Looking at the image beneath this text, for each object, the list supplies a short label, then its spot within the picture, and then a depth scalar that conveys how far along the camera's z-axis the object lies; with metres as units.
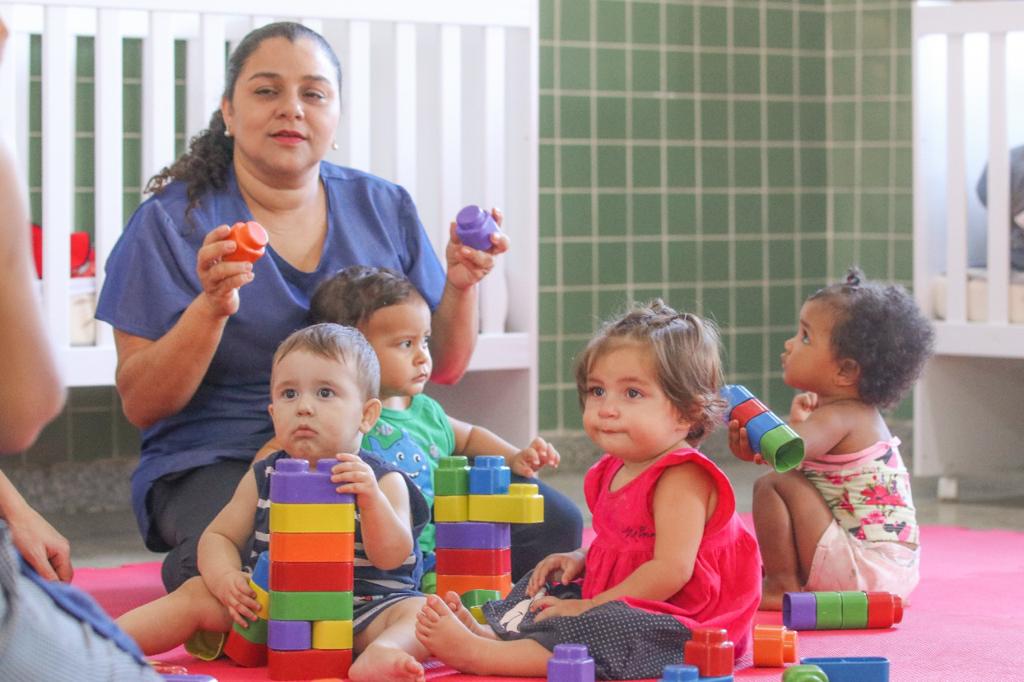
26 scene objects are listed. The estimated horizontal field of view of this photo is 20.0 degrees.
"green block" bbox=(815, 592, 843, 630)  3.58
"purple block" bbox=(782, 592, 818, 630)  3.56
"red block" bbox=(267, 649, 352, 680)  3.25
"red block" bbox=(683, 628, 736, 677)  3.16
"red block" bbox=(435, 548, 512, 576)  3.49
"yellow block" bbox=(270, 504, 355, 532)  3.21
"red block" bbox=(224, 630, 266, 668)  3.36
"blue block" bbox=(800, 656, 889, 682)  3.16
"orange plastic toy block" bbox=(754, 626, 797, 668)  3.37
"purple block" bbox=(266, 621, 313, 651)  3.24
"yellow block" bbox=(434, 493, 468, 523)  3.47
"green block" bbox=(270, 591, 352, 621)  3.23
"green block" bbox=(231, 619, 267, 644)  3.35
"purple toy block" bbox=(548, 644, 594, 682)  3.17
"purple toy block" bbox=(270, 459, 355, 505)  3.21
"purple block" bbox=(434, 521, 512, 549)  3.48
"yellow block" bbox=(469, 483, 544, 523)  3.47
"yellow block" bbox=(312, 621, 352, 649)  3.25
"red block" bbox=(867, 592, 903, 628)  3.60
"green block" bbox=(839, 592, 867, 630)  3.60
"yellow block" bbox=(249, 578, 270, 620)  3.32
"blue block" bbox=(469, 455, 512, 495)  3.46
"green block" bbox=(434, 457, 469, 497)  3.47
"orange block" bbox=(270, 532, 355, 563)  3.21
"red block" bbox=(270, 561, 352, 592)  3.22
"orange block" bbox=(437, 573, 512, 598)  3.48
